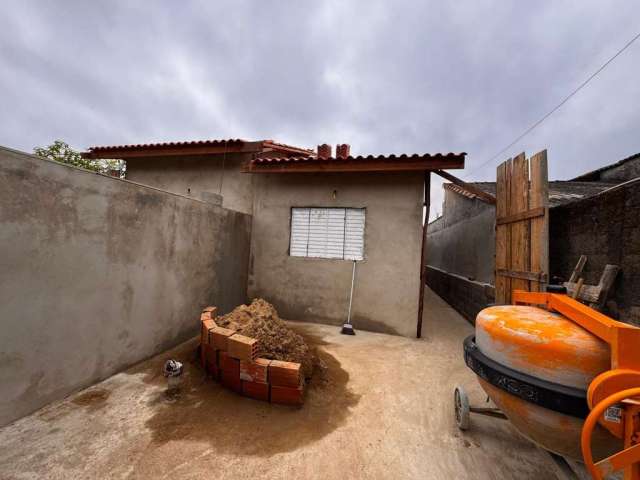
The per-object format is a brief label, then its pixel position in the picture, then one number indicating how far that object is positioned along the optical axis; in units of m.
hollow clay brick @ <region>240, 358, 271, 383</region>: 2.81
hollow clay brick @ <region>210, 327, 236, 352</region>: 3.07
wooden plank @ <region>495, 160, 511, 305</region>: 4.45
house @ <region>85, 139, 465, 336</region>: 5.48
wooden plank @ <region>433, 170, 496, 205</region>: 5.05
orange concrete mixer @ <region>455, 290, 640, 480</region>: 1.28
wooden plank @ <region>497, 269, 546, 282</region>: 3.48
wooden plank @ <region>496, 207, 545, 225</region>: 3.60
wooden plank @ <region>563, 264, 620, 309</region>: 2.51
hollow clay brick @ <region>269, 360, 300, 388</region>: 2.74
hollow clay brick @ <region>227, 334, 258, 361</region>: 2.84
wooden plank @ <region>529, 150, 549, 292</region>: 3.48
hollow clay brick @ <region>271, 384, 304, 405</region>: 2.76
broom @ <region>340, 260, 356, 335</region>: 5.29
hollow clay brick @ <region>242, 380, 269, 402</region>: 2.83
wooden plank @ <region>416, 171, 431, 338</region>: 5.33
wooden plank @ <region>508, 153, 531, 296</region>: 3.89
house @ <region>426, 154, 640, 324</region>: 2.45
